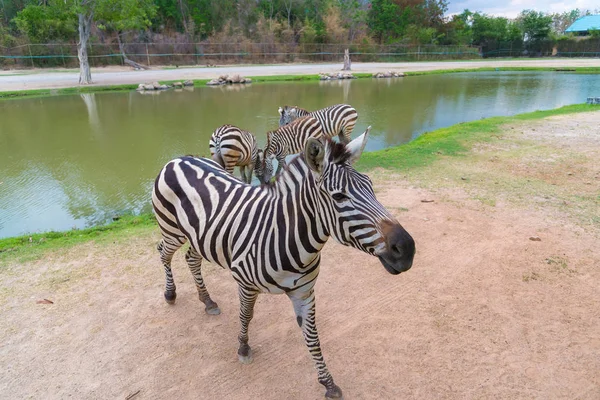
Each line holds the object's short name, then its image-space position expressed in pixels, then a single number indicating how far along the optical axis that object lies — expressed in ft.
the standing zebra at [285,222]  7.12
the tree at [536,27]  186.09
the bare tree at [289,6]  184.34
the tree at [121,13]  74.59
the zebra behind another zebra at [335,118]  32.07
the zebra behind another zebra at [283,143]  27.55
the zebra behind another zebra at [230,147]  23.08
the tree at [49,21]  74.90
